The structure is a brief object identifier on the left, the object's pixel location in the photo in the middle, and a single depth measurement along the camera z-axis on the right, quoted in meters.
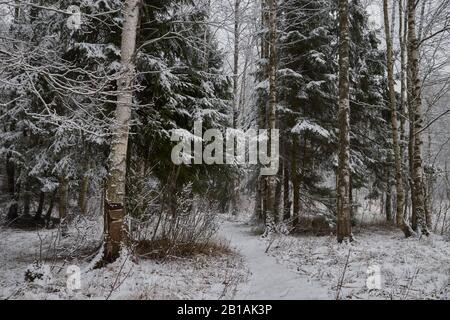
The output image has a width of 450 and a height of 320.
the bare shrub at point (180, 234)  7.50
